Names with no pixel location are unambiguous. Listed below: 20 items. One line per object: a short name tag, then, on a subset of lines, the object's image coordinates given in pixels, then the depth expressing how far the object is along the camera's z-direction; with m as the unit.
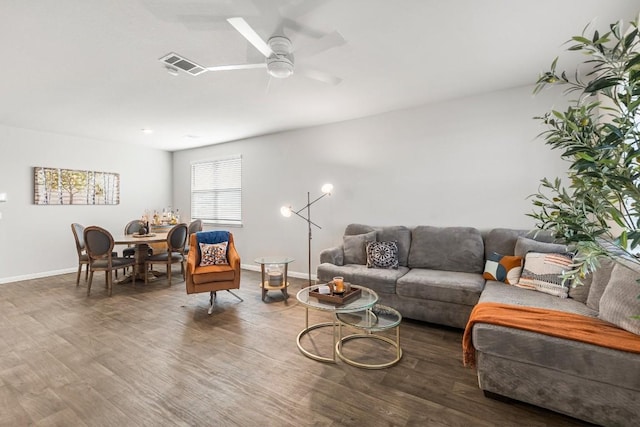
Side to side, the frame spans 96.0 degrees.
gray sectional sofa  1.62
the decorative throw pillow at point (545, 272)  2.55
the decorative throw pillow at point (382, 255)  3.59
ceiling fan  2.16
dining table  4.44
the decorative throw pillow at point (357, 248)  3.84
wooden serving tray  2.43
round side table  3.83
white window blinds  5.92
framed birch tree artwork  5.06
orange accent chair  3.42
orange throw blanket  1.66
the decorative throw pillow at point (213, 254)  3.70
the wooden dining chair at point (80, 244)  4.39
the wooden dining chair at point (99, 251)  4.09
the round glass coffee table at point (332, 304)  2.32
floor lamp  4.73
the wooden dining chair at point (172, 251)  4.66
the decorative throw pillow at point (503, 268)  2.89
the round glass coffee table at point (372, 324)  2.30
